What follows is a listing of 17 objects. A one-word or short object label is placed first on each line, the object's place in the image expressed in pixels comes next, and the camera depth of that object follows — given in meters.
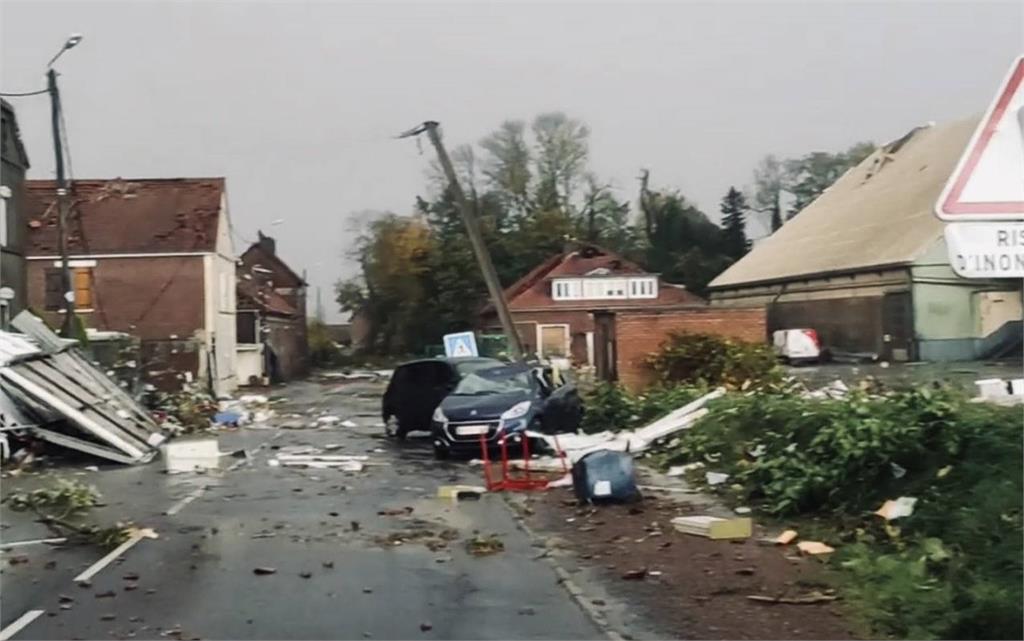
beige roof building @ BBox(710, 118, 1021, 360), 30.34
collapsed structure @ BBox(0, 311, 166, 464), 24.81
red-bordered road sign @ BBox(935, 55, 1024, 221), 5.21
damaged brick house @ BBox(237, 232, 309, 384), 68.31
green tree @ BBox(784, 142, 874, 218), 69.50
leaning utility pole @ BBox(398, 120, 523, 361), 37.16
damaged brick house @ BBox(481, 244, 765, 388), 63.16
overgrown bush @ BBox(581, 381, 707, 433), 26.41
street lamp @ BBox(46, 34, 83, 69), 29.66
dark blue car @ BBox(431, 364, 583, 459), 23.67
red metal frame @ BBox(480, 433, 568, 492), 18.36
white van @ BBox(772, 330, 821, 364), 36.62
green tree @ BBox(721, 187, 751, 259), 78.06
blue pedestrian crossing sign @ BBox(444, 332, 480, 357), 38.38
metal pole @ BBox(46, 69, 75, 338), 33.12
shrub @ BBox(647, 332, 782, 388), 28.39
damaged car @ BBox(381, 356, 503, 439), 29.39
